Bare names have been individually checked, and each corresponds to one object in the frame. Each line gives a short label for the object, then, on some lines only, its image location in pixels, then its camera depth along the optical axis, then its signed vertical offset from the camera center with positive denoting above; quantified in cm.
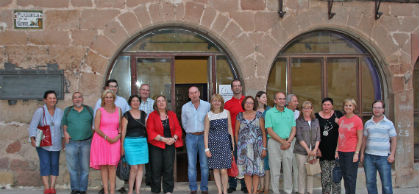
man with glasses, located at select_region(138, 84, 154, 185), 662 -7
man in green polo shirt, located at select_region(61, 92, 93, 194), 612 -62
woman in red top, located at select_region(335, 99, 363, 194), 593 -69
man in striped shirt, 581 -75
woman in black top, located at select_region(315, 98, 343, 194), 618 -71
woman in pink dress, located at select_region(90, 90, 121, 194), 599 -58
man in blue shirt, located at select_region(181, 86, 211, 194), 634 -61
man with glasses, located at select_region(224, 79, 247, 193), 665 -18
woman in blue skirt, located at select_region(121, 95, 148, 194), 608 -62
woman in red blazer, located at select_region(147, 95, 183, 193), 616 -68
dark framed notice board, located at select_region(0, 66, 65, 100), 662 +24
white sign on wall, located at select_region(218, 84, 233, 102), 737 +8
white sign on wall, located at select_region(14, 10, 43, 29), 667 +128
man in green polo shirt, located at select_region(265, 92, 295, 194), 621 -63
